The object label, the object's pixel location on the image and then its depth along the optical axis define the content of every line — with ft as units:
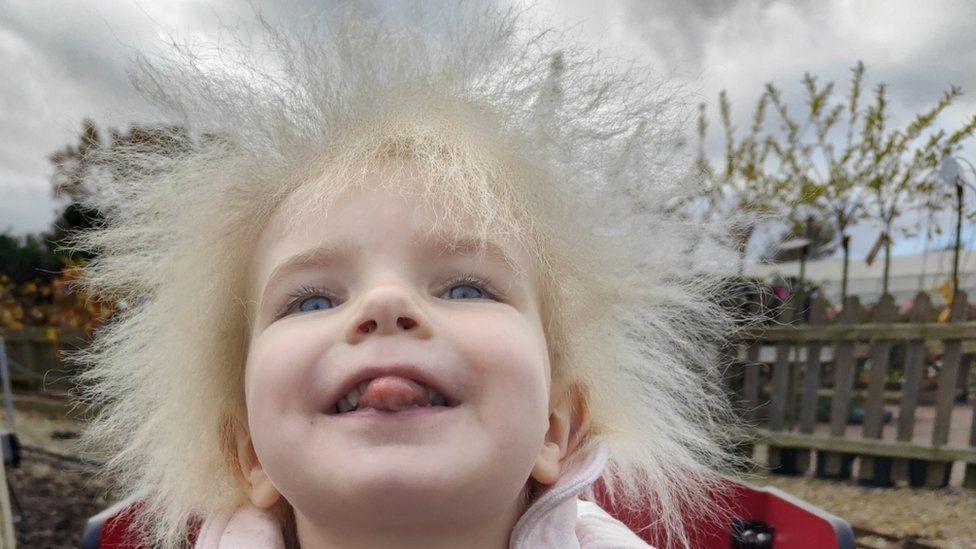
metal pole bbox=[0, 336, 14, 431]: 9.43
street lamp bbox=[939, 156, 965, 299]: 11.68
